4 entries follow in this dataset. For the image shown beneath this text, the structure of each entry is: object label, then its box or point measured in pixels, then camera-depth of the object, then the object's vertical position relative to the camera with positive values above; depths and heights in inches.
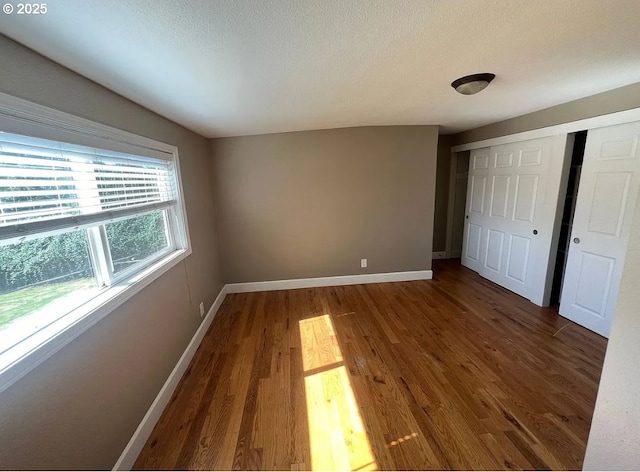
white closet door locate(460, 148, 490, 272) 145.8 -13.5
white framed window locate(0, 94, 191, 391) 36.6 -5.2
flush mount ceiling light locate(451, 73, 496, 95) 63.9 +27.1
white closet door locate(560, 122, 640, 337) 83.2 -14.3
